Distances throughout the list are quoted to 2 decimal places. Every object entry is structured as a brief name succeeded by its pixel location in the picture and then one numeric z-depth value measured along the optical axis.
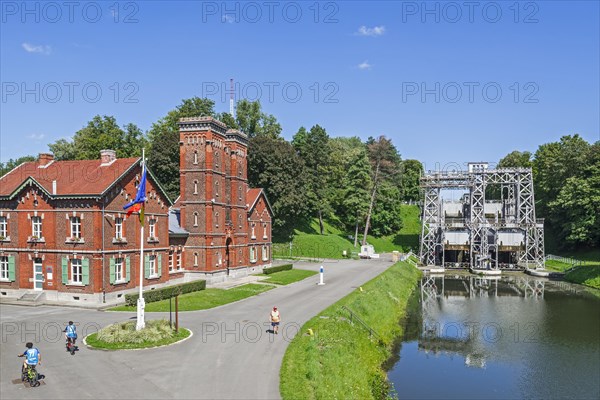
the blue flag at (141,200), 27.95
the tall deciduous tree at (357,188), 86.69
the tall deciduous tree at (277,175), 74.38
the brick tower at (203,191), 47.47
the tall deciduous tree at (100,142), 72.75
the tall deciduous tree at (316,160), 87.56
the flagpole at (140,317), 26.11
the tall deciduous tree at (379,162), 88.94
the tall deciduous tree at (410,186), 116.88
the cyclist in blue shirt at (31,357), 19.03
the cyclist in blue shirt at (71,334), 23.34
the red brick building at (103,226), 36.12
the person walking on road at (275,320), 27.28
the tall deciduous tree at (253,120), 88.88
